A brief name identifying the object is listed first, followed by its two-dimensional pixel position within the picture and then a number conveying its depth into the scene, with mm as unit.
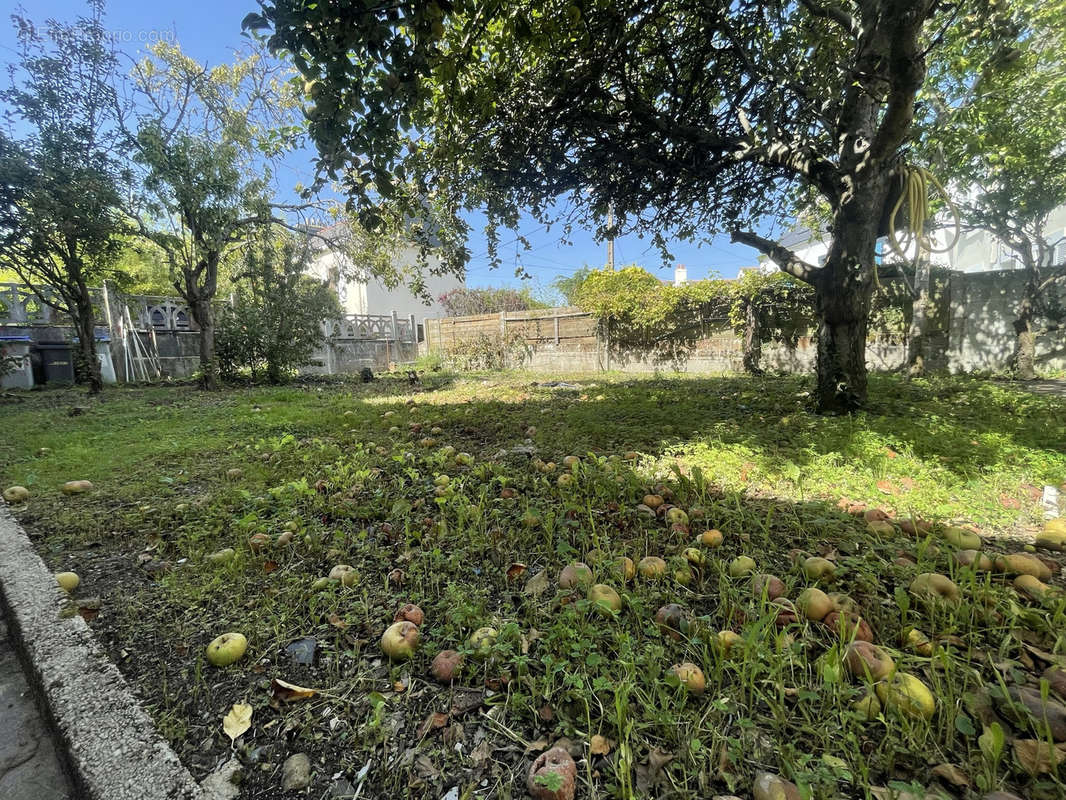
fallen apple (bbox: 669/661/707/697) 1048
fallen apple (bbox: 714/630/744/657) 1139
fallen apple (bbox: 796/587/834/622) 1273
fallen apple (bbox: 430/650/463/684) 1157
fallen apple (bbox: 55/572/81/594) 1630
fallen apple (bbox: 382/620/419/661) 1233
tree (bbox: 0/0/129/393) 6797
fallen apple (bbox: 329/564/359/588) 1605
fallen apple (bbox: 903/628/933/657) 1136
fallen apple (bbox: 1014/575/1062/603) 1292
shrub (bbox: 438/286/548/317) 22891
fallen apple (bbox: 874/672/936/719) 950
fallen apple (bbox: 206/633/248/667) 1241
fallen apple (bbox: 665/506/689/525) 1912
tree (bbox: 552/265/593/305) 29827
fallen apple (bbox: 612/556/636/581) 1516
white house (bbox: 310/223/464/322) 21438
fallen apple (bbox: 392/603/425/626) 1357
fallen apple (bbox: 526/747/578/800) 824
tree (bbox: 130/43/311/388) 7977
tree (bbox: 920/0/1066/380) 6094
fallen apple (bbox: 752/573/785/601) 1366
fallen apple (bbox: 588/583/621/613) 1313
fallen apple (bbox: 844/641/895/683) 1041
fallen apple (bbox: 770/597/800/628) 1274
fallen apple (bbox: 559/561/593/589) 1456
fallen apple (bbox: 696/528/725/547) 1702
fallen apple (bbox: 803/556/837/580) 1453
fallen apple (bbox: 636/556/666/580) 1516
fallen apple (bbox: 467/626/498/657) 1203
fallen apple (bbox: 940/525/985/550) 1652
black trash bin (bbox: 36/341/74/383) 10391
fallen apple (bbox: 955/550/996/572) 1471
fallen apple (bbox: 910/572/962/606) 1299
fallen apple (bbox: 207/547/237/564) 1778
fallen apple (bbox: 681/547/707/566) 1587
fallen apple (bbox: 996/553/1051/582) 1428
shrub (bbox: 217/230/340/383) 10523
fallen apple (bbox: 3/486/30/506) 2545
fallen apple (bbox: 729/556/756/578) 1502
